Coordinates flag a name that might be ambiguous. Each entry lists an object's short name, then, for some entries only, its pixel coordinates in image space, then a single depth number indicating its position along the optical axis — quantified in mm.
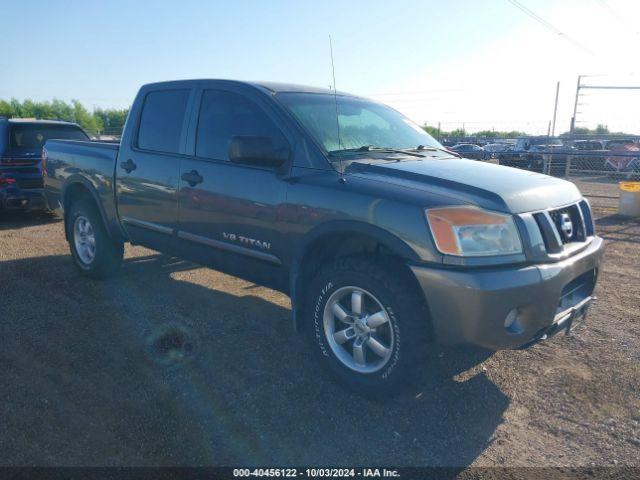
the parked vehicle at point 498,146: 28756
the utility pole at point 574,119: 12516
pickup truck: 2871
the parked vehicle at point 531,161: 20125
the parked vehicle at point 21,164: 8445
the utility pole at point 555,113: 18609
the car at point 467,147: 16662
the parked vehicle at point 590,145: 23375
